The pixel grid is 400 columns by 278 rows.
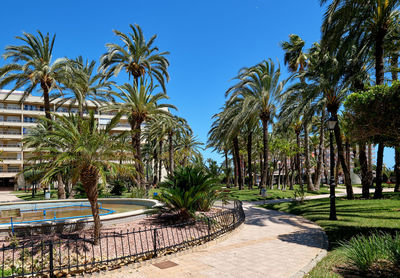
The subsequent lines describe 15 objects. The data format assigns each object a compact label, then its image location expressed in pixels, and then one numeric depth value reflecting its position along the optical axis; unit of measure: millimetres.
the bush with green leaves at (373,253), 5328
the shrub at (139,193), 19625
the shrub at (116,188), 26531
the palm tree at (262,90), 22531
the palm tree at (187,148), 45041
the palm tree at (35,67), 19656
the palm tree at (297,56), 28209
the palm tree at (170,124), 23484
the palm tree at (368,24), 11000
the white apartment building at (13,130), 53031
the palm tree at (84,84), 21066
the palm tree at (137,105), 21125
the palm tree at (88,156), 7250
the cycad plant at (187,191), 9992
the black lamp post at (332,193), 11434
